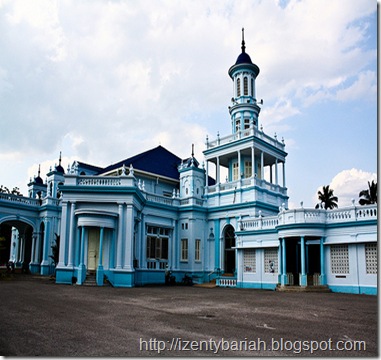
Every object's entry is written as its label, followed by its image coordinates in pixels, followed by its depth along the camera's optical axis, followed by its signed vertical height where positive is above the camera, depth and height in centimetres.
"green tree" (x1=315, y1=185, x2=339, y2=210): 5466 +708
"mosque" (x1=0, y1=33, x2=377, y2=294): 2098 +151
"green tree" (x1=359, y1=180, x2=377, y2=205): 4245 +606
